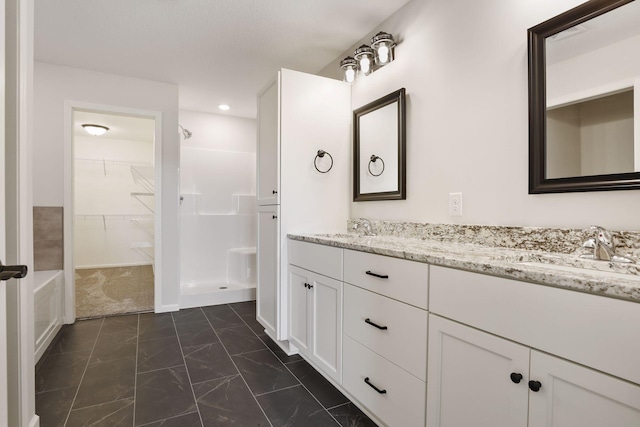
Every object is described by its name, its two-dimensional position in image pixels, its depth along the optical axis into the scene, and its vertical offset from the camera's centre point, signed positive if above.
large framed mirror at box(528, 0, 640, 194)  1.10 +0.42
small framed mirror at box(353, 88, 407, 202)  2.03 +0.43
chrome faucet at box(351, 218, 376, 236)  2.27 -0.10
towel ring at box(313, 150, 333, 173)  2.38 +0.41
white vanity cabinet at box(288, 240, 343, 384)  1.76 -0.56
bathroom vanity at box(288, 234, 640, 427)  0.76 -0.39
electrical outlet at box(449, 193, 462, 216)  1.68 +0.04
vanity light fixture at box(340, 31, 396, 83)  2.12 +1.08
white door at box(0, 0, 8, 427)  0.95 -0.12
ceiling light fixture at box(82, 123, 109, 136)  4.78 +1.24
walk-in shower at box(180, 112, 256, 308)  4.11 +0.04
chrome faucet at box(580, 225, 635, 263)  1.08 -0.12
